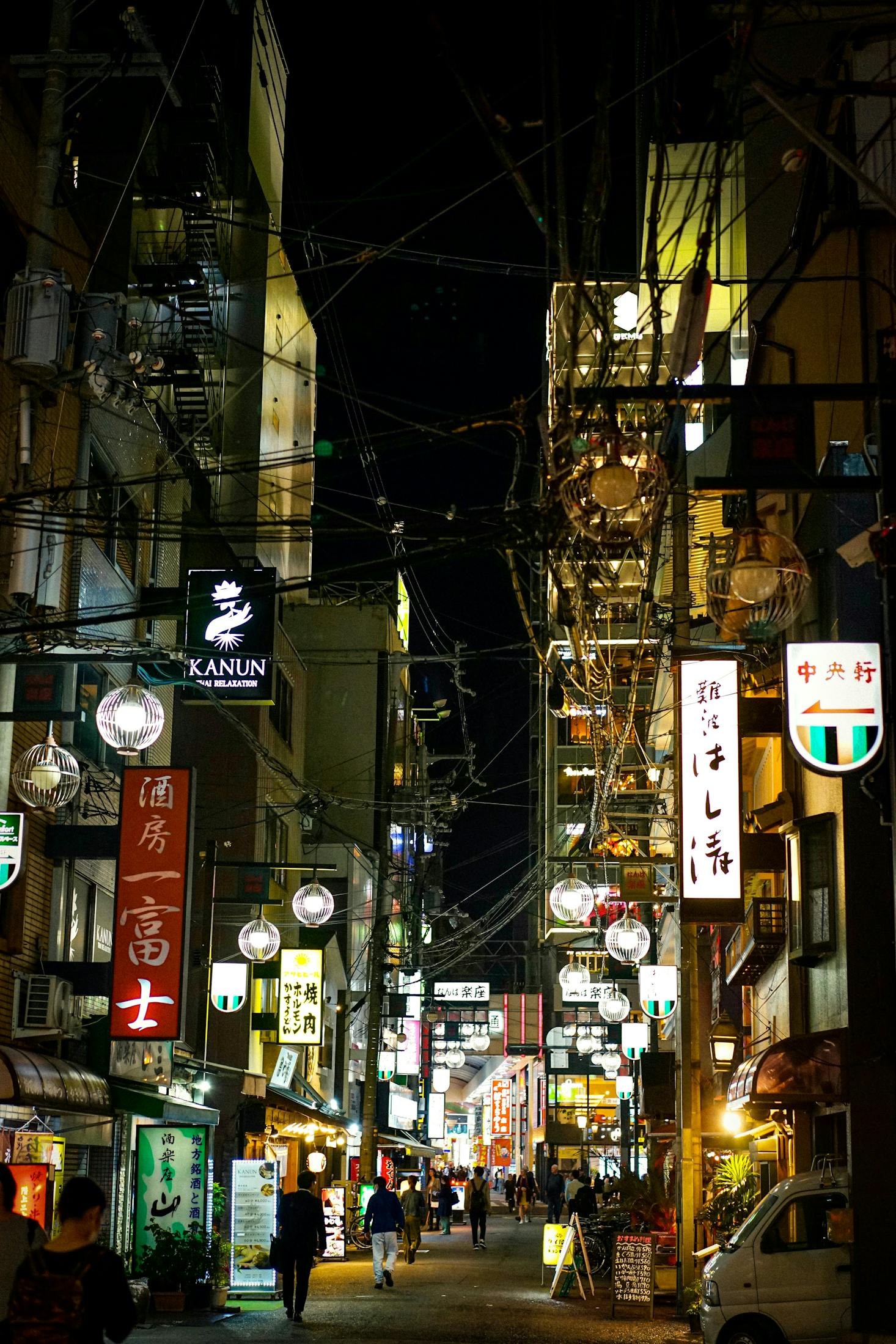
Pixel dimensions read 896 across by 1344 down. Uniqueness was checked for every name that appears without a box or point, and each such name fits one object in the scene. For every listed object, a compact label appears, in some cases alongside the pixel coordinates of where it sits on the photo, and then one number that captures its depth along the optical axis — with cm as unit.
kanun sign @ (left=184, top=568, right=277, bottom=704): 2002
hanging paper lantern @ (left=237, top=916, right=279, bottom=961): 2708
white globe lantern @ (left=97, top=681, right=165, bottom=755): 1675
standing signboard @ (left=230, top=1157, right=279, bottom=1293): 2284
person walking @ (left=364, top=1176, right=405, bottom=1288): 2505
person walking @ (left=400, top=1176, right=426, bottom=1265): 3356
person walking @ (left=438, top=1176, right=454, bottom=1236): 4791
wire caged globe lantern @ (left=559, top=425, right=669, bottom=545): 1065
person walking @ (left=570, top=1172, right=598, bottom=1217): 2993
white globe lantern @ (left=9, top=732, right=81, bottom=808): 1700
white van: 1514
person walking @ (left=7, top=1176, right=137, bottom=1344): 707
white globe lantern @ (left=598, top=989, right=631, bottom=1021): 3825
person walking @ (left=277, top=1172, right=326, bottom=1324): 1970
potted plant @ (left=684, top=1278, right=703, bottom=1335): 1898
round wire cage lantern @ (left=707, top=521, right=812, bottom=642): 1221
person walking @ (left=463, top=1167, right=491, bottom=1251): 3872
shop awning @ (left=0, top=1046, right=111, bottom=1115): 1591
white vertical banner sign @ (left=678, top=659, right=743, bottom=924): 1934
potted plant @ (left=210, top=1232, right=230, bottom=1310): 2127
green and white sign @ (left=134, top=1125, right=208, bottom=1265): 2109
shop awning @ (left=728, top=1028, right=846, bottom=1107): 1673
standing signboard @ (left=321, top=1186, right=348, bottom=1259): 3238
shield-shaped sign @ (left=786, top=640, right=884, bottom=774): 1512
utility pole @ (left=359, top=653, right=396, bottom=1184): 3772
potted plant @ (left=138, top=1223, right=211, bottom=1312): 2058
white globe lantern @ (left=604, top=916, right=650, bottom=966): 2703
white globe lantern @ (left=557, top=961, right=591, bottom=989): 3475
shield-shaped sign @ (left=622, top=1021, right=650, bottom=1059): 3722
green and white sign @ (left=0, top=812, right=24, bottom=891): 1659
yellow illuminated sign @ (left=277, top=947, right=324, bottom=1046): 3653
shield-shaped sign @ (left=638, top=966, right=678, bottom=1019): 2966
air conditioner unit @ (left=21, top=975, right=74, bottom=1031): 1856
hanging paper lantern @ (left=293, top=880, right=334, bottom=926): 2706
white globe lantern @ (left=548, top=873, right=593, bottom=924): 2566
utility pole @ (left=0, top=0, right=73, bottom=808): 1720
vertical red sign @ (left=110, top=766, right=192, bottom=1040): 1845
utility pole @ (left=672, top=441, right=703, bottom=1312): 2086
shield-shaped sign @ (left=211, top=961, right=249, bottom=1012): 2991
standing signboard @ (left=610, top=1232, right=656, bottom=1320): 2164
